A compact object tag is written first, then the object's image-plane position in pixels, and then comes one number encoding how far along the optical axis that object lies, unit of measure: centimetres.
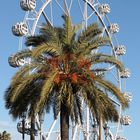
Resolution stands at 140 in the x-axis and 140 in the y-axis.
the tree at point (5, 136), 7380
